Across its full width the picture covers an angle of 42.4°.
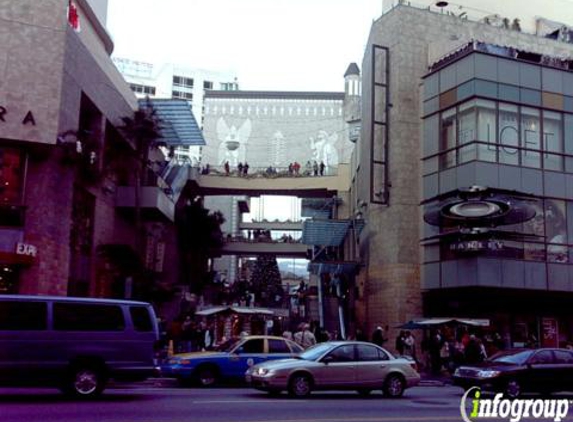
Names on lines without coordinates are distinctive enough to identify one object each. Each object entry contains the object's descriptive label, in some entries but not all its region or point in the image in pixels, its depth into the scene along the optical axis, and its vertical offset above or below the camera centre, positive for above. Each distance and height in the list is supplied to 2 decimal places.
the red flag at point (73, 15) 34.00 +14.09
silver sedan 16.89 -1.07
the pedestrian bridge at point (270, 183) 58.16 +11.15
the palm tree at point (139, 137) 36.44 +9.06
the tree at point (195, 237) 52.44 +6.02
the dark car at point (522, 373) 18.08 -1.03
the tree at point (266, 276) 64.60 +4.51
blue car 19.38 -1.01
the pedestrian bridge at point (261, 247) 65.69 +6.75
